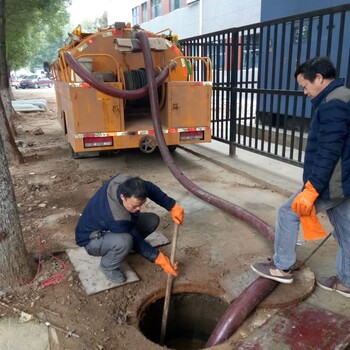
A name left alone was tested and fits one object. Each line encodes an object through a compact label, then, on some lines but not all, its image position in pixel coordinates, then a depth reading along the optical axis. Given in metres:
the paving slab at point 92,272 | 2.95
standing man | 2.27
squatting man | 2.77
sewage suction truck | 5.50
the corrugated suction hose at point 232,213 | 2.51
